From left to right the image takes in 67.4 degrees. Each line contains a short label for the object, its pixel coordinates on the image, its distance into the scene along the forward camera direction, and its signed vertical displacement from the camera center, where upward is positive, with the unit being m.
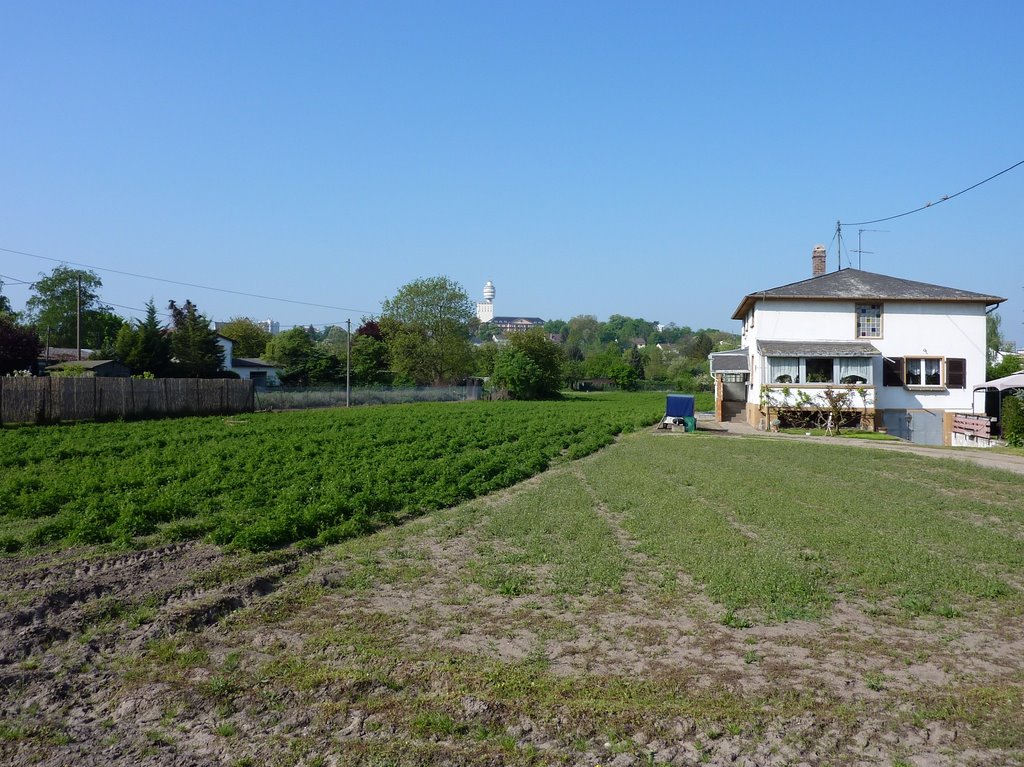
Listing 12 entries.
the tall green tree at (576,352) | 152.12 +6.56
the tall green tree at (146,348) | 57.12 +2.65
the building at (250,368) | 71.62 +1.48
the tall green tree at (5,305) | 74.61 +7.72
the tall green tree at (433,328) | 80.06 +6.05
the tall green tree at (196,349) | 61.47 +2.72
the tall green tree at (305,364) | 70.19 +1.78
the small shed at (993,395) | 29.72 -0.36
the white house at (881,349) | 33.00 +1.62
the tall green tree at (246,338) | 94.44 +5.70
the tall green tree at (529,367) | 70.44 +1.58
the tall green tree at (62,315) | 81.94 +7.26
